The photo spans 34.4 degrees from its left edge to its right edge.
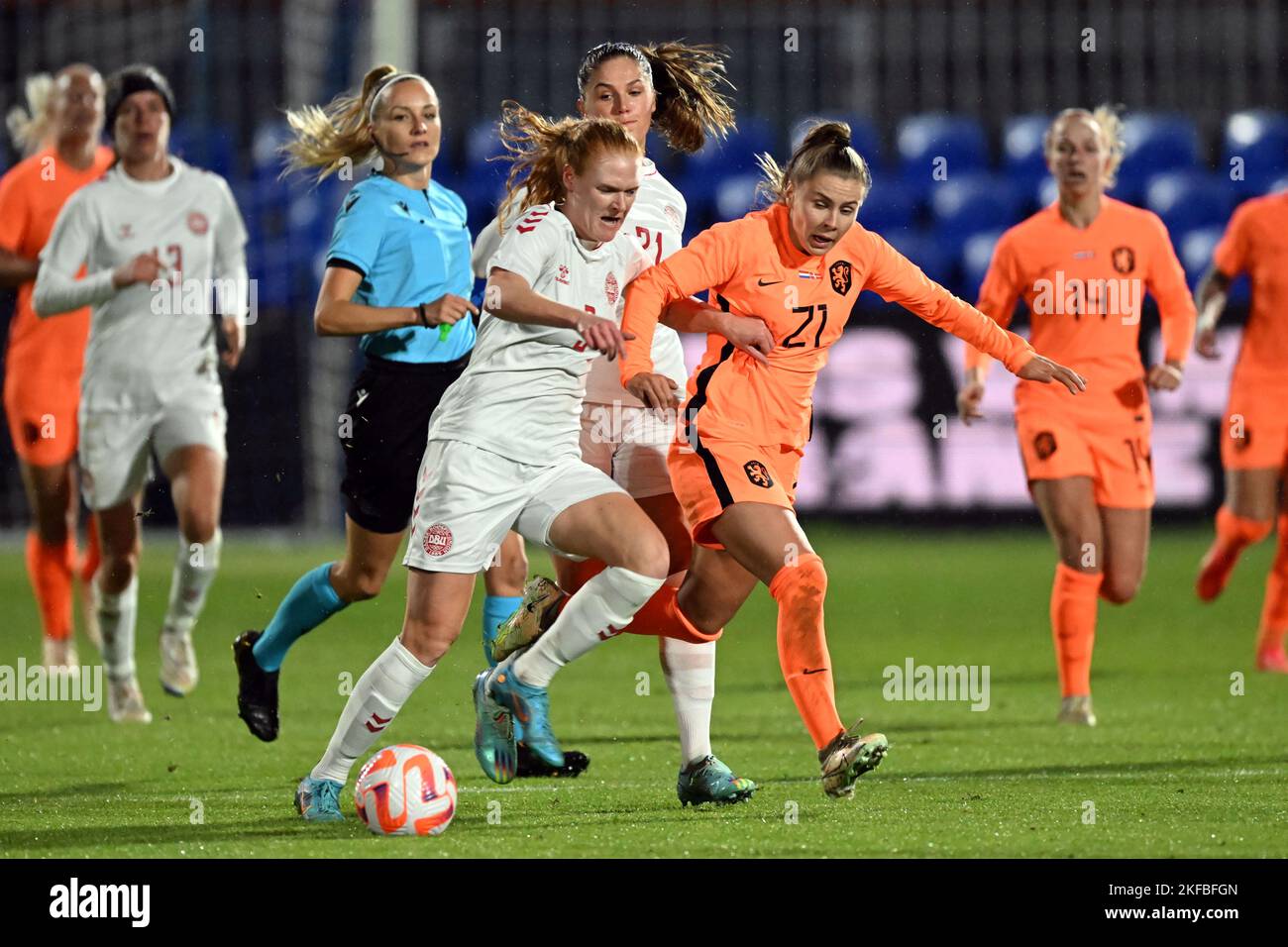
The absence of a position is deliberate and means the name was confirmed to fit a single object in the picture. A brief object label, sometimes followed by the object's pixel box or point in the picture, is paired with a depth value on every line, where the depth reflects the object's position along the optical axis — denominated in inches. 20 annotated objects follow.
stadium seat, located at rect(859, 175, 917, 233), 579.2
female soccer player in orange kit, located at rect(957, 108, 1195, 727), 296.4
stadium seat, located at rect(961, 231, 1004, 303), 580.7
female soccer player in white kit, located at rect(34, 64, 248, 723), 297.6
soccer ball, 200.2
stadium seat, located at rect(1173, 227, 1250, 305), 587.5
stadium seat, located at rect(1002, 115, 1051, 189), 586.2
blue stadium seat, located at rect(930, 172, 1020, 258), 591.5
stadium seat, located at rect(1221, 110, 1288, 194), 566.3
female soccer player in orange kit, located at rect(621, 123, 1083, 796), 210.4
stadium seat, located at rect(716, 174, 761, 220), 597.6
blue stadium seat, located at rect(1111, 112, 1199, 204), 593.6
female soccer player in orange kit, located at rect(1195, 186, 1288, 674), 368.2
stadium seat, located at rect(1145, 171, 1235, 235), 590.6
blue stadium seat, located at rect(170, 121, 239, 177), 553.3
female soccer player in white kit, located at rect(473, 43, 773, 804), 223.9
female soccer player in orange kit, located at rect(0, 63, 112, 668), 343.0
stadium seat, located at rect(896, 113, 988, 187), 590.6
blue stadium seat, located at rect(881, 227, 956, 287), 585.9
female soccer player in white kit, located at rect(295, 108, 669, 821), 205.0
